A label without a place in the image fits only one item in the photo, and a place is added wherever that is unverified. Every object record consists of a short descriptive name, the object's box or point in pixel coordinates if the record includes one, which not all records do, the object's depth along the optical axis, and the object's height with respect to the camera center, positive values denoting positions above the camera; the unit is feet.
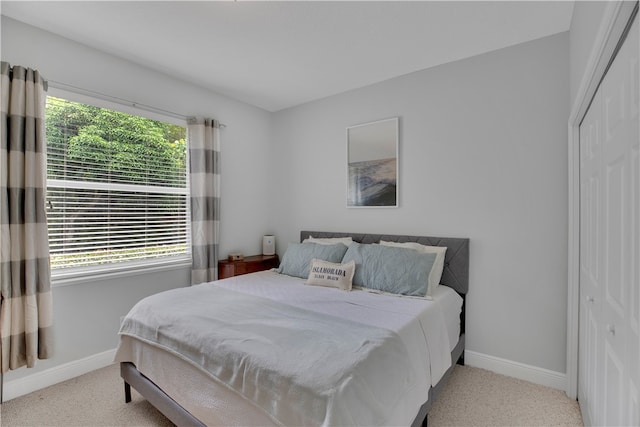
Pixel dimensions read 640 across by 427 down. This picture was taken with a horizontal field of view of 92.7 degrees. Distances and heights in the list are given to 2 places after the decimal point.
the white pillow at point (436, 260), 7.81 -1.29
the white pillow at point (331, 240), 10.29 -1.02
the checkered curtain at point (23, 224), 6.57 -0.26
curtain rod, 7.62 +3.17
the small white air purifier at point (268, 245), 12.68 -1.40
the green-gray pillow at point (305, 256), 9.66 -1.45
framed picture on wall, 9.94 +1.59
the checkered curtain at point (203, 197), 10.28 +0.49
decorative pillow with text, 8.41 -1.80
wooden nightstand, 10.80 -2.00
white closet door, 3.27 -0.52
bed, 3.92 -2.25
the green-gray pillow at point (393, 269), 7.66 -1.54
